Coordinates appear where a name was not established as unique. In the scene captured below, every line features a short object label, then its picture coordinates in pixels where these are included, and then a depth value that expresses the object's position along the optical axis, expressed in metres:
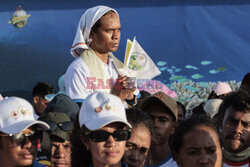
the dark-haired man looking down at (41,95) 13.19
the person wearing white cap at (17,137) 6.22
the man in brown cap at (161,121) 8.23
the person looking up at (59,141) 7.20
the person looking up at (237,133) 7.80
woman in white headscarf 8.55
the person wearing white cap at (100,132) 6.14
